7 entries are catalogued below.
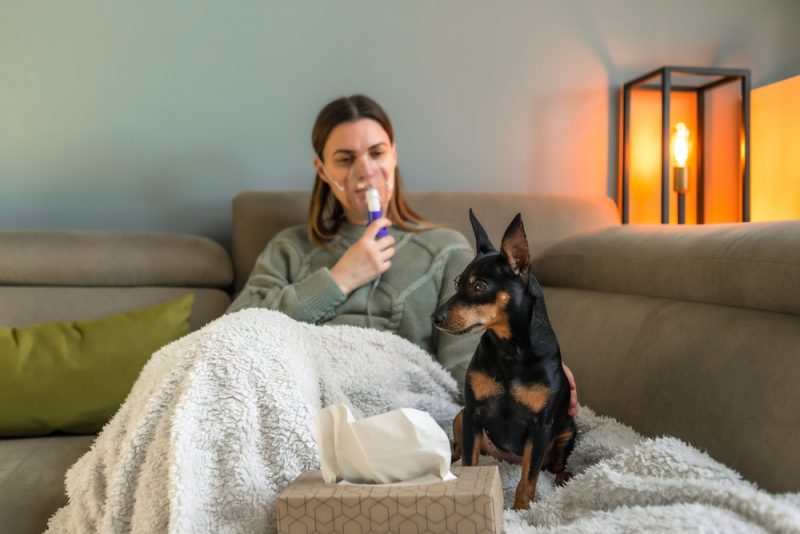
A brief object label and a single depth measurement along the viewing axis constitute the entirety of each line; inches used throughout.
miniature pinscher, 41.6
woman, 64.9
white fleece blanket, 34.6
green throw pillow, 61.1
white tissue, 33.7
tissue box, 31.3
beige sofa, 42.8
